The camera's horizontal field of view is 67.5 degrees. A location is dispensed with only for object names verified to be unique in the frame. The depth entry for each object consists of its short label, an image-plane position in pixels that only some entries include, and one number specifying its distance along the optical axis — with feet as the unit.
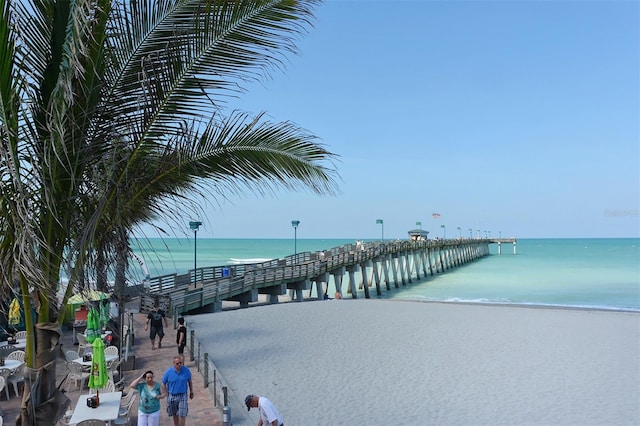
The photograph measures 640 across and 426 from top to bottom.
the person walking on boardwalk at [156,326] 40.16
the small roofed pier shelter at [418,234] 236.63
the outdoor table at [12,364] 29.39
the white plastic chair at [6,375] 27.72
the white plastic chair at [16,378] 28.25
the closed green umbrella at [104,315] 39.11
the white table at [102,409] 20.68
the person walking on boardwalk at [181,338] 37.44
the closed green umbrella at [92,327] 33.55
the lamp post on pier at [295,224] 132.16
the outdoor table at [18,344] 35.63
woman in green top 20.79
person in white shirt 18.89
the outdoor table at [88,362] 30.82
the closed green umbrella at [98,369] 24.79
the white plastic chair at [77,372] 29.96
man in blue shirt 21.97
